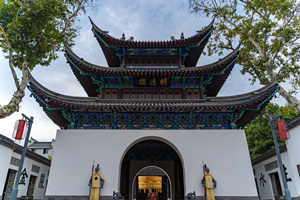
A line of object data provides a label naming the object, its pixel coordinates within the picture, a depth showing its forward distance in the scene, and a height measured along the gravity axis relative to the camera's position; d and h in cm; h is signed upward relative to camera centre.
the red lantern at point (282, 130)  675 +170
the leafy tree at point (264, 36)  1231 +970
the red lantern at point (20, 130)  711 +185
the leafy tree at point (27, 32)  983 +779
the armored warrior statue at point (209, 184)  780 +0
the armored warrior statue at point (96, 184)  779 +2
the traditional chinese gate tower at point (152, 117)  833 +296
